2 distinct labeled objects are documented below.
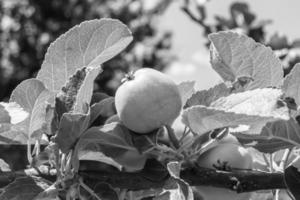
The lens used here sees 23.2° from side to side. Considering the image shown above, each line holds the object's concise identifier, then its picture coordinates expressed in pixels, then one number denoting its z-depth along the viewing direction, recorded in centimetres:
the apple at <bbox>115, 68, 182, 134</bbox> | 59
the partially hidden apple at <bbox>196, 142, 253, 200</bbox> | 63
